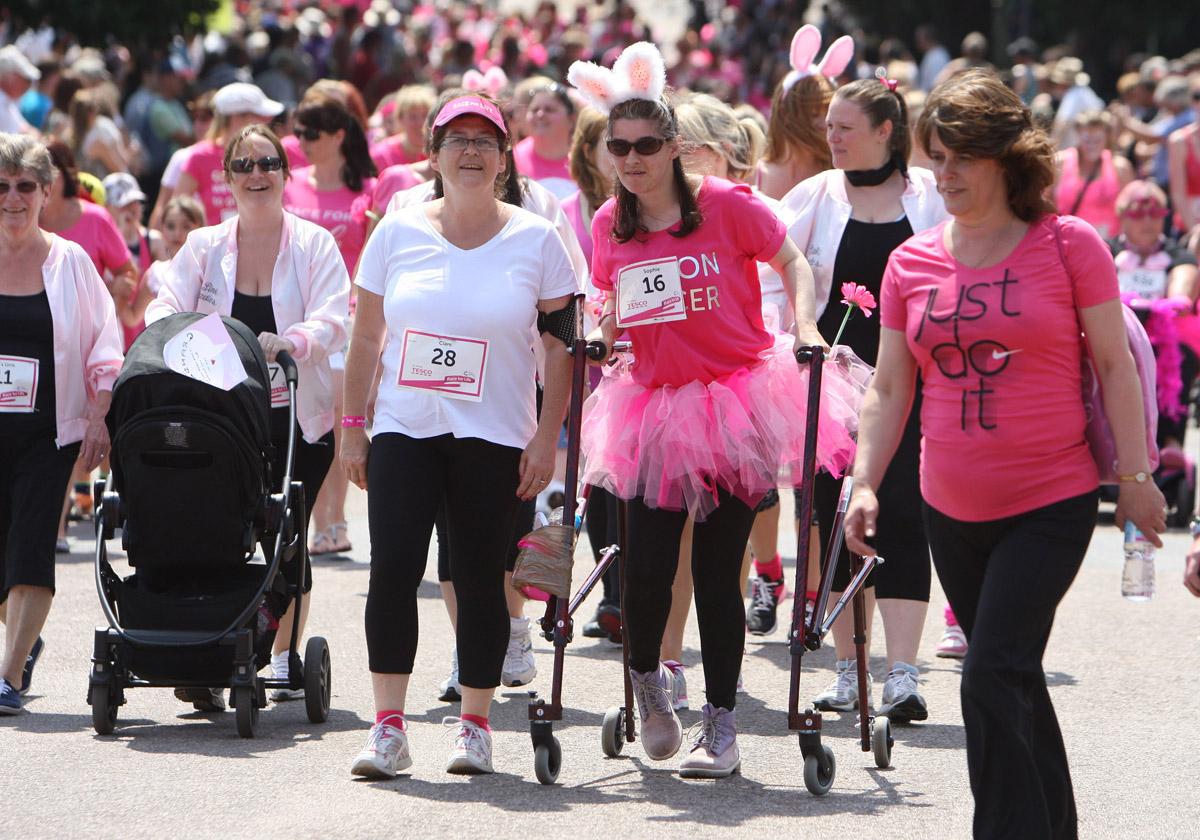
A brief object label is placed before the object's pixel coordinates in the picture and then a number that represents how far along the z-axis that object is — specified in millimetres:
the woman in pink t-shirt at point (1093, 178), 28141
